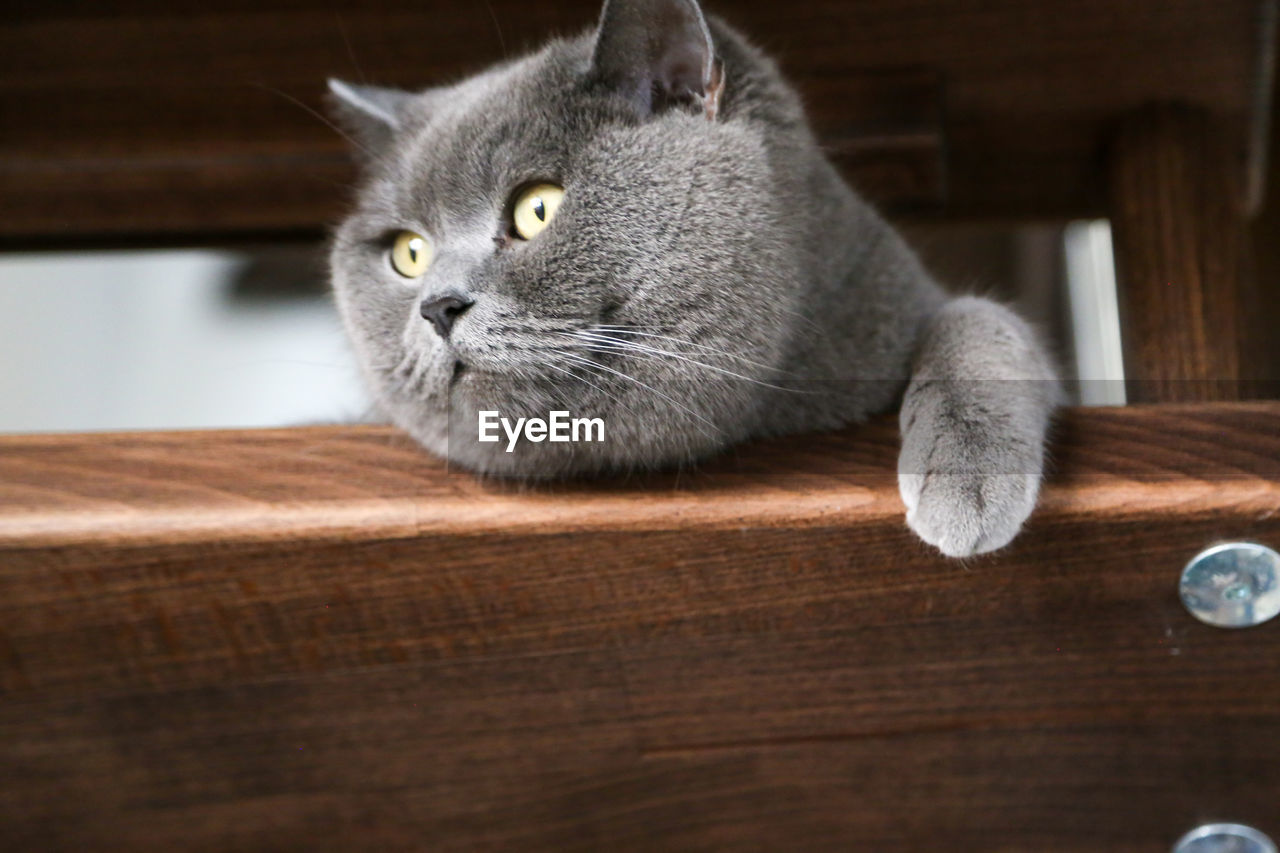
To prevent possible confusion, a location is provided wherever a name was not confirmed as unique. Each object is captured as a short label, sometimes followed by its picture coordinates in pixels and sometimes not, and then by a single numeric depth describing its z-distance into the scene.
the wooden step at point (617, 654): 0.55
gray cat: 0.57
